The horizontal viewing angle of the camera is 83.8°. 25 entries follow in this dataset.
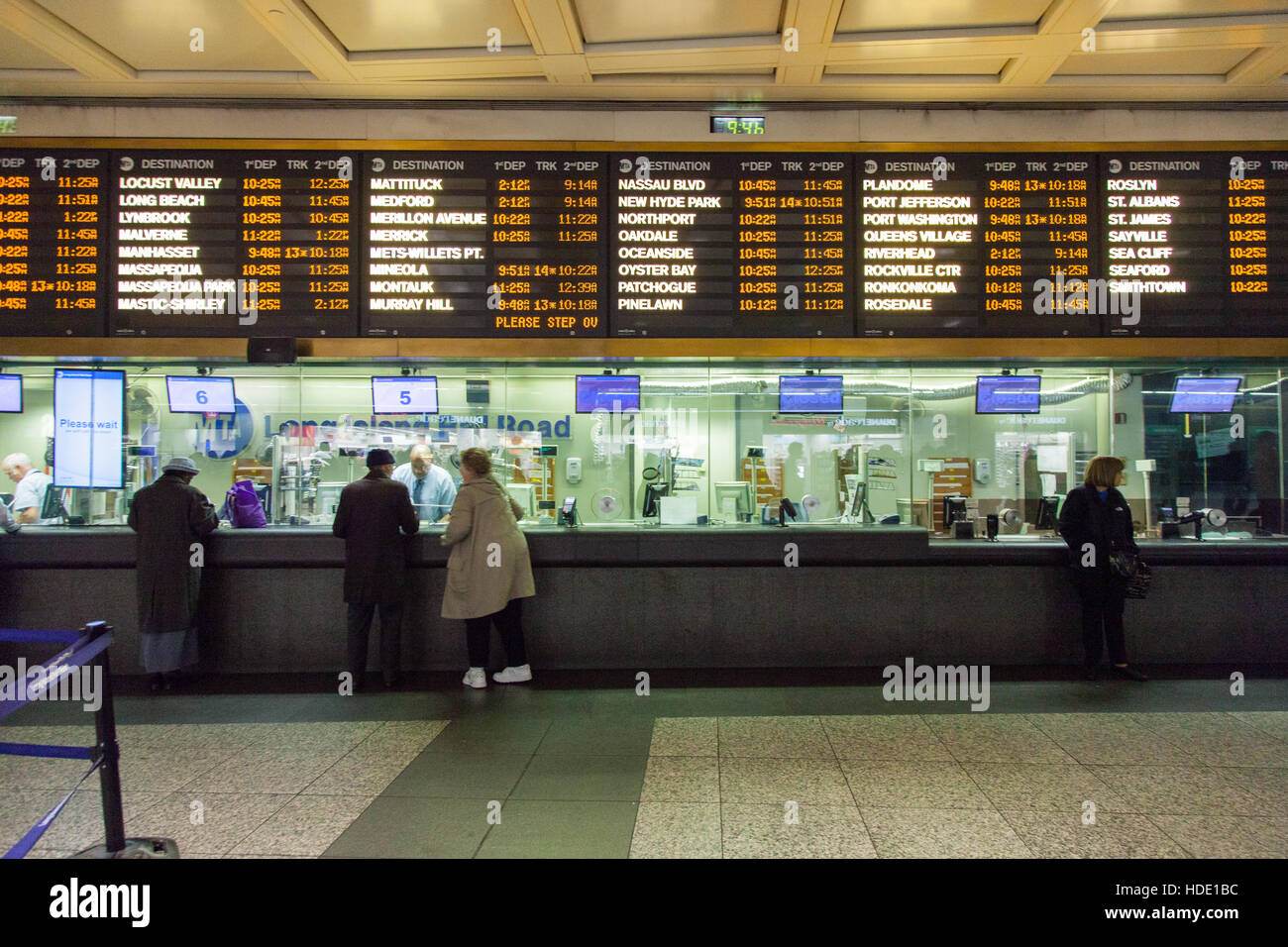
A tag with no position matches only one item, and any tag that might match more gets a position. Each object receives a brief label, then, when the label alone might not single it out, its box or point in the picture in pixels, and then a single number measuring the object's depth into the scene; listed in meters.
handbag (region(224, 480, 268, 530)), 5.89
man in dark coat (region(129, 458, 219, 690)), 5.17
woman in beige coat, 5.12
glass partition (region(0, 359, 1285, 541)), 6.54
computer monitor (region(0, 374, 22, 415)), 5.83
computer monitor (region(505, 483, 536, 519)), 6.98
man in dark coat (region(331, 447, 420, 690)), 5.19
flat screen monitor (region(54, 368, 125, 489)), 5.83
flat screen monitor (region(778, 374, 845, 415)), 6.30
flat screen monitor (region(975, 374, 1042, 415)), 6.16
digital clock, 5.58
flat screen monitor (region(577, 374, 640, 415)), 6.07
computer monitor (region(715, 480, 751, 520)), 6.73
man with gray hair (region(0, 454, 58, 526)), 6.25
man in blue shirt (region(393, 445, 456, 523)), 6.98
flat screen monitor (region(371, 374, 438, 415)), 6.18
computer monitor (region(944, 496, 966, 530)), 6.42
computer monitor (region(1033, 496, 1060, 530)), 6.33
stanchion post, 2.66
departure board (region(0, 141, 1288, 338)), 5.34
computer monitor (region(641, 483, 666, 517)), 6.69
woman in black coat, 5.30
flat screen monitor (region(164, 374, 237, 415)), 6.12
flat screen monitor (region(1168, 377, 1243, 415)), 6.20
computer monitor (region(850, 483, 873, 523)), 6.77
